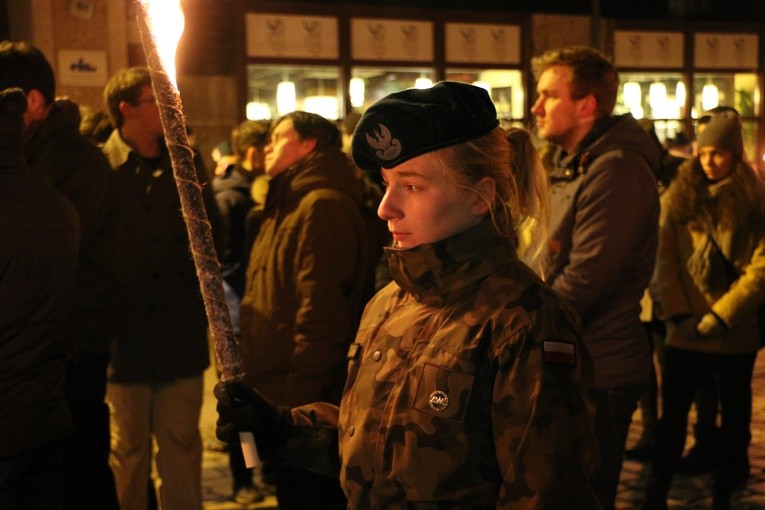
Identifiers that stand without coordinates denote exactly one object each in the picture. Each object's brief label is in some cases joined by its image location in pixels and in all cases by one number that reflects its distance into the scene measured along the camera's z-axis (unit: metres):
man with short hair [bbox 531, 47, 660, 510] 3.99
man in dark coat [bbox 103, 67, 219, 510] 5.00
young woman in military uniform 2.15
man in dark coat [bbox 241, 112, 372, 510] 4.46
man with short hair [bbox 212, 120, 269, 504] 7.23
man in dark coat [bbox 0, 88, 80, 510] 3.43
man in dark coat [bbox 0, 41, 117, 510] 4.57
